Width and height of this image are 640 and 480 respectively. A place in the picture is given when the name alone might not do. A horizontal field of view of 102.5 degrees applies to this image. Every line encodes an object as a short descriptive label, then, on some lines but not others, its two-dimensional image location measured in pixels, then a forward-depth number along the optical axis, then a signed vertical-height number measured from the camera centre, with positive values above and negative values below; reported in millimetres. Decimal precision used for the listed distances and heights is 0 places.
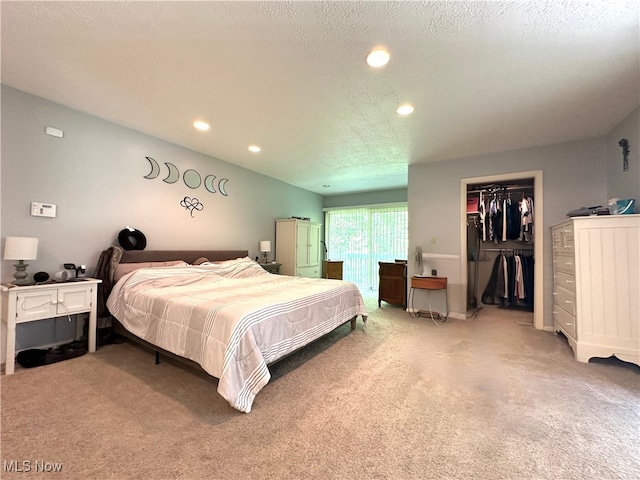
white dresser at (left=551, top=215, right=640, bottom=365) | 2324 -350
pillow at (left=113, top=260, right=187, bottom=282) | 2957 -257
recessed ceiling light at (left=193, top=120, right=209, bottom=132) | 3053 +1473
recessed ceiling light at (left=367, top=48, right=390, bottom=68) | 1876 +1436
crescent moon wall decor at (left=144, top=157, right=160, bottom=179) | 3477 +1046
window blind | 6488 +254
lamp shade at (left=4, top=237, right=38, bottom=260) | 2240 -36
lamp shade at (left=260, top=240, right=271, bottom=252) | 5059 +11
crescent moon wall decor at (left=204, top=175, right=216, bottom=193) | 4195 +1045
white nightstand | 2191 -547
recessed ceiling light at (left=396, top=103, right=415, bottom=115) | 2590 +1443
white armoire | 5402 +15
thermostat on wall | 2553 +353
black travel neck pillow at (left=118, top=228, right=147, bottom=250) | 3150 +75
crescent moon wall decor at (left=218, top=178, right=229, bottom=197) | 4416 +1051
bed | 1773 -563
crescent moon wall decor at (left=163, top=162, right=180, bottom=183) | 3686 +1051
